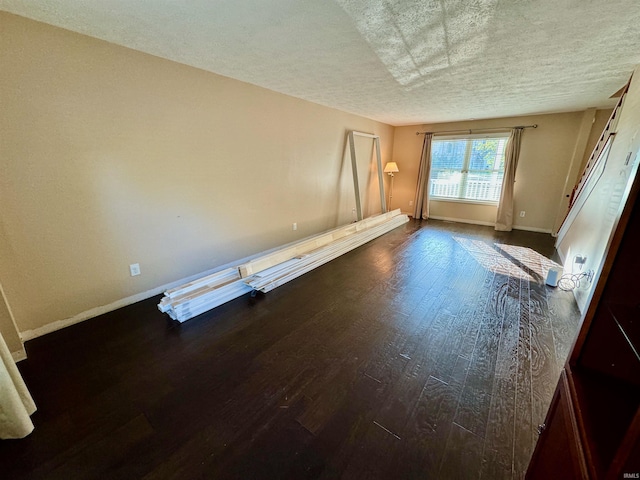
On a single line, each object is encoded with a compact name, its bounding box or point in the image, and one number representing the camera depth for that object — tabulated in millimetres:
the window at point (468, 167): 5457
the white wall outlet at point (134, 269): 2424
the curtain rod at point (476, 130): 4920
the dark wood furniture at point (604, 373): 660
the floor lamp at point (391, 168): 6348
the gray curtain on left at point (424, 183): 6076
